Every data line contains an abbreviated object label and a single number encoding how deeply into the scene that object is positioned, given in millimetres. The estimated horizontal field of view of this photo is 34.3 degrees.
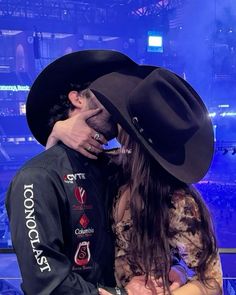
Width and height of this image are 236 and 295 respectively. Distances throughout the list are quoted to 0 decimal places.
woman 851
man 761
